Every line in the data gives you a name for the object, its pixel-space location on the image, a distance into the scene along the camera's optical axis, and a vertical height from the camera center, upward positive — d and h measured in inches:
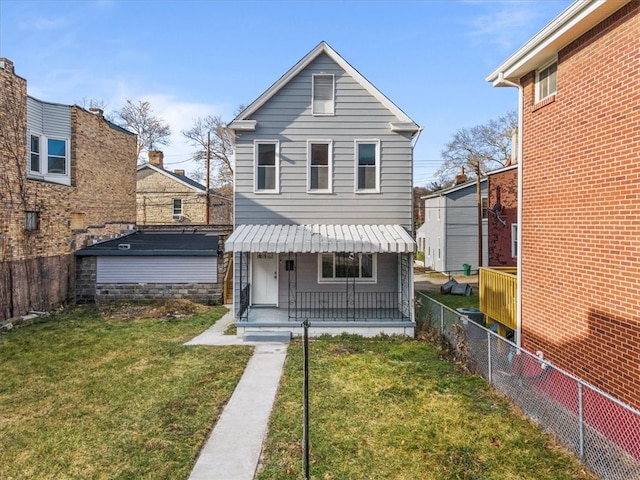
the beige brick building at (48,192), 560.4 +83.4
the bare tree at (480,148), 1856.5 +467.1
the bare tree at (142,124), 1663.4 +495.6
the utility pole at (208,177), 1100.1 +187.6
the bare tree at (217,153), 1673.2 +378.5
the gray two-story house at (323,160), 528.1 +112.0
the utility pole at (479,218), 1000.9 +67.9
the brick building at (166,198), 1273.4 +142.0
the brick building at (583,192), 231.3 +37.0
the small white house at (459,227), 1202.6 +54.7
